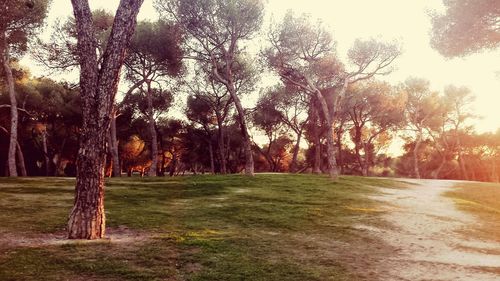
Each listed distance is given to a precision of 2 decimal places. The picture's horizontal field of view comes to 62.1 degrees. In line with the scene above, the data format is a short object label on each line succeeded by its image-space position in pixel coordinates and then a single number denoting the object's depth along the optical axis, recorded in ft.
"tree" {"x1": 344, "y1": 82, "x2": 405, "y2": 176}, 166.61
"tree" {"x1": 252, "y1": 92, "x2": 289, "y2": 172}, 175.22
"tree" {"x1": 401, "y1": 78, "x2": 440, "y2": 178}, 191.92
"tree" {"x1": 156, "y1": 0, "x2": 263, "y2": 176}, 105.19
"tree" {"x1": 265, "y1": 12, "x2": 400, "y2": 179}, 117.19
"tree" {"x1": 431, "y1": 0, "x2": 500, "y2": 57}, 74.59
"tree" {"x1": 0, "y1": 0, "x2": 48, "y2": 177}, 87.92
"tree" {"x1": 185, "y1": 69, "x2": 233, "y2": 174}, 154.88
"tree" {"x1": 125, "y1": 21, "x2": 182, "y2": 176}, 114.11
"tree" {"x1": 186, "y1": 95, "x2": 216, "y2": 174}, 172.01
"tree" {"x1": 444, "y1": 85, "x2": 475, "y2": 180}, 198.59
